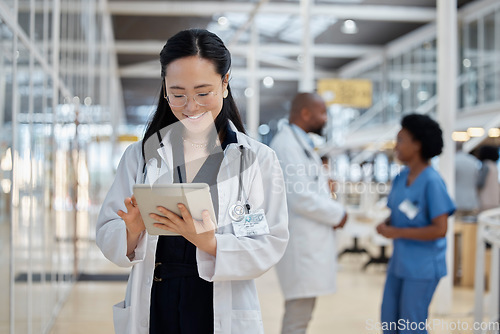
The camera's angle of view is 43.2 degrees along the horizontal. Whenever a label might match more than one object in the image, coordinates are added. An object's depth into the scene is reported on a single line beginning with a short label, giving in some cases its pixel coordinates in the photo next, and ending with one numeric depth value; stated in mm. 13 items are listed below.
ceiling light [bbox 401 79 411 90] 21753
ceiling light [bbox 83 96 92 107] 9994
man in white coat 3709
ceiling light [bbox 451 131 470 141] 17639
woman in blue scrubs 3424
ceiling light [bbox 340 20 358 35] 17714
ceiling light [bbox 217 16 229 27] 14227
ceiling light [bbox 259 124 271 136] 38006
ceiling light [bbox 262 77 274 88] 25322
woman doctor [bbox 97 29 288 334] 1772
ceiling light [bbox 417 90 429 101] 20469
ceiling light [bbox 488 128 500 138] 13102
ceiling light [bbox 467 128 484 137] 16570
